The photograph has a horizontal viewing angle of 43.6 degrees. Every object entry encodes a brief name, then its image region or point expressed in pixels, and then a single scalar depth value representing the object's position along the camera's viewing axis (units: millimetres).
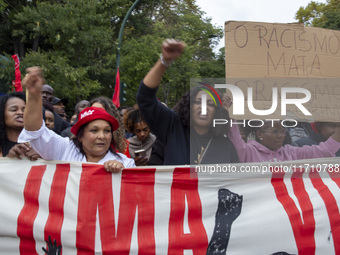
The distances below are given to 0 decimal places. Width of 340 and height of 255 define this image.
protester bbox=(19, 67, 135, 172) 2725
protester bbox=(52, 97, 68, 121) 5991
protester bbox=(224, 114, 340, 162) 2967
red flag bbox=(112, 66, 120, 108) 7920
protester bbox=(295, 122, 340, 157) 3191
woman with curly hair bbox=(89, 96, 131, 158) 3373
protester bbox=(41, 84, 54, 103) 5512
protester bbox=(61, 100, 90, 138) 5458
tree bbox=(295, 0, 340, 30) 25314
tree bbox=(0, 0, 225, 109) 11773
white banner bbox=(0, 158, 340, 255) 2611
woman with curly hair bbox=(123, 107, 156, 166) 4117
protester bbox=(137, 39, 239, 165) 2828
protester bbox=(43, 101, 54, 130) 4566
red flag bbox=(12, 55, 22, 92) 5513
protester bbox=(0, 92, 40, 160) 3119
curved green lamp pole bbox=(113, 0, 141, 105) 11777
